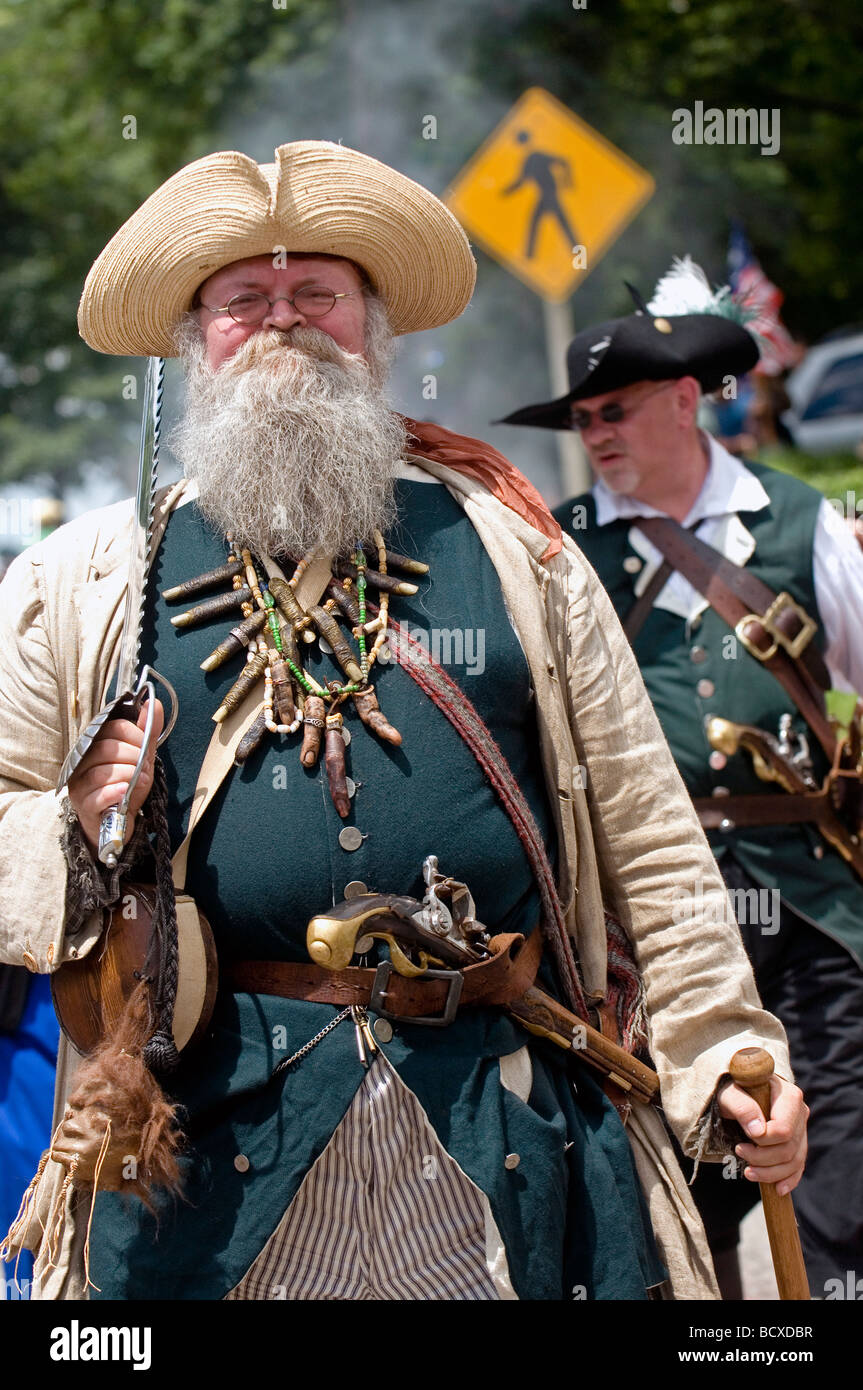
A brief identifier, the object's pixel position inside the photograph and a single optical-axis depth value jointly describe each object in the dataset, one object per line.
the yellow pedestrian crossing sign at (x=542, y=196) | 8.14
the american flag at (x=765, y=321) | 5.25
